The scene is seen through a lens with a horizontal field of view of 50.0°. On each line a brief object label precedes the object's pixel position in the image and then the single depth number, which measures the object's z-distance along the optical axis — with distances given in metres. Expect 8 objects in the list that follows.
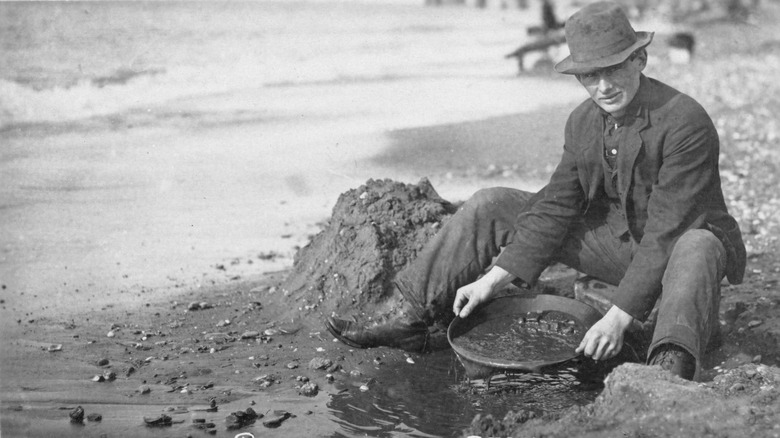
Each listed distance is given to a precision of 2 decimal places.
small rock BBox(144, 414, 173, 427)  3.32
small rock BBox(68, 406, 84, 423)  3.39
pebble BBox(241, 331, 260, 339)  4.25
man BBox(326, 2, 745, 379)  3.24
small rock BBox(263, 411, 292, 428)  3.32
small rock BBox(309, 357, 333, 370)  3.84
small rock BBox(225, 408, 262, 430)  3.30
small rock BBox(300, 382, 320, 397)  3.61
